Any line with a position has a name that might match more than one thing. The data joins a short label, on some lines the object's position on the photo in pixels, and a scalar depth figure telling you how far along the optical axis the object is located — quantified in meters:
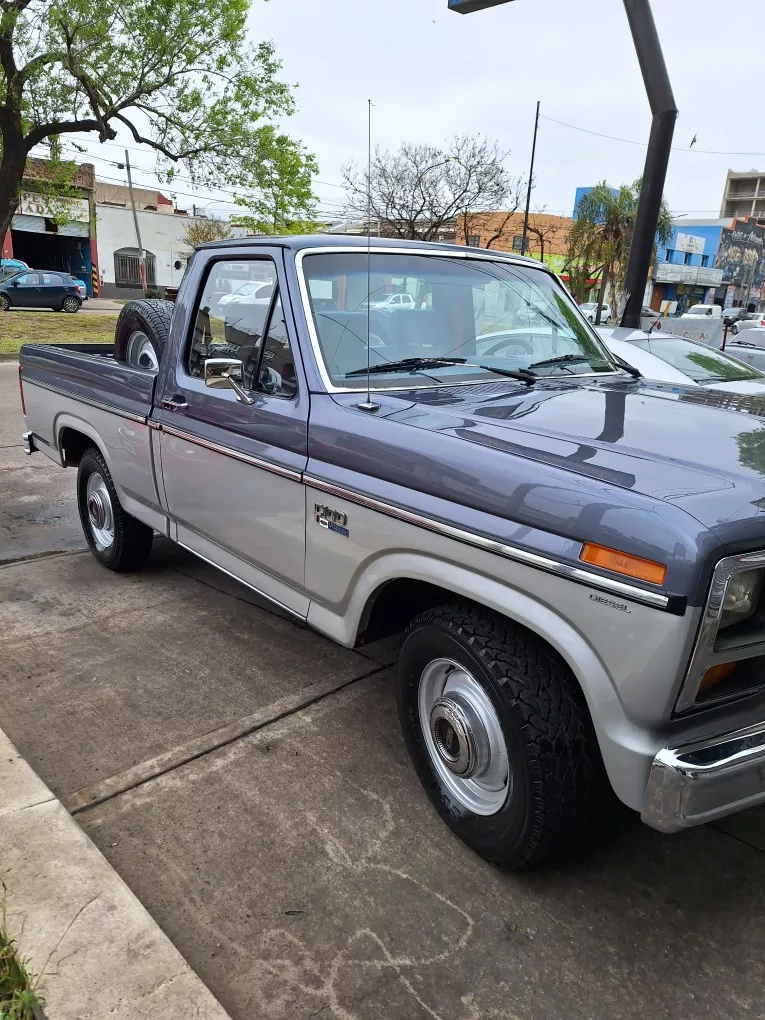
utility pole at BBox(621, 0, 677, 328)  7.61
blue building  54.69
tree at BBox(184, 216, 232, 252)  48.34
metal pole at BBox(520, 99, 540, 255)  24.34
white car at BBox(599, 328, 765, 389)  7.11
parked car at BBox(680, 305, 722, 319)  35.97
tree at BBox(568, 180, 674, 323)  29.12
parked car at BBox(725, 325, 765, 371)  13.93
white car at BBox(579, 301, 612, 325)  26.73
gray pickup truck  1.93
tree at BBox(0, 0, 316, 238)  16.45
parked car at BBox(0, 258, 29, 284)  29.43
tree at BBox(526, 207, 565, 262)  41.66
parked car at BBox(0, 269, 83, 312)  28.92
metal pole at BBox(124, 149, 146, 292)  40.71
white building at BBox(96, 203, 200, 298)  45.00
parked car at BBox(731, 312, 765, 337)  26.64
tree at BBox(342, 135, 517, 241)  26.69
